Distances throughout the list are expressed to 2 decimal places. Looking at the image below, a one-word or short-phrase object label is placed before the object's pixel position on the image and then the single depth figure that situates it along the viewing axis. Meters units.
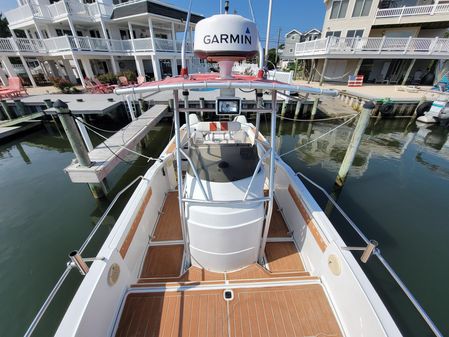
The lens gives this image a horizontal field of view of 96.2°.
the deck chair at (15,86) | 12.11
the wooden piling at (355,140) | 5.17
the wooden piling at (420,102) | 11.79
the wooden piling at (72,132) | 4.17
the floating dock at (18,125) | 9.14
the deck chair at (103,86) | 13.39
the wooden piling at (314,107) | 11.62
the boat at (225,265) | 1.81
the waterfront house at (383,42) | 14.45
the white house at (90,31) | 13.70
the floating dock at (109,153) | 4.55
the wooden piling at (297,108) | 12.03
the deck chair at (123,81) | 13.80
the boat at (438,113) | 10.93
